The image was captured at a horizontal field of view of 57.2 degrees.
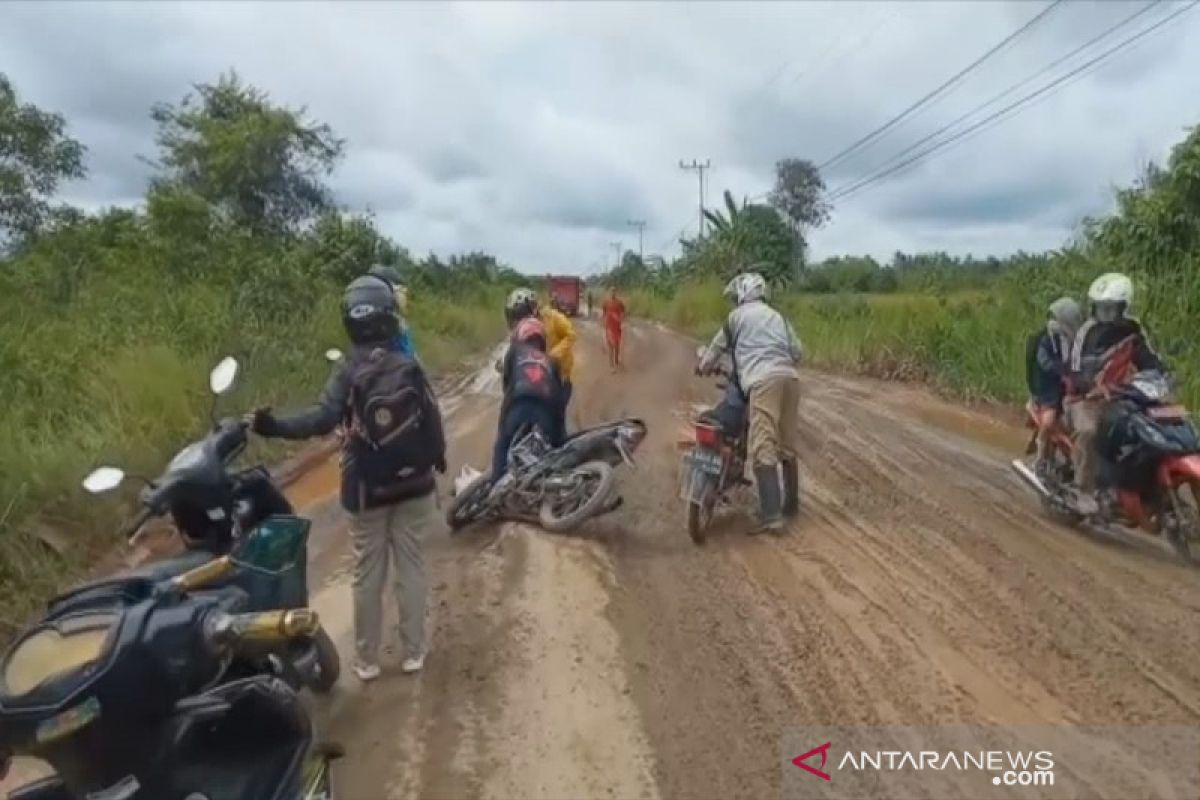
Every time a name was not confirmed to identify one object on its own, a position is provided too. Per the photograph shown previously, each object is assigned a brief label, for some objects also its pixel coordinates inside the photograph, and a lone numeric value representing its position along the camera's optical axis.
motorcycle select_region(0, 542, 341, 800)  2.45
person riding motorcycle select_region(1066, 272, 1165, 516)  7.32
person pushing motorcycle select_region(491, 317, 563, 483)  8.13
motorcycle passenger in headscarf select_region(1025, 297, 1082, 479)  8.12
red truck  53.19
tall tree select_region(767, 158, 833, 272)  56.34
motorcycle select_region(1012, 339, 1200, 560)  6.66
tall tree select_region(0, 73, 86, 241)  18.56
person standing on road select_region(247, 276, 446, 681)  5.16
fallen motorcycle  7.64
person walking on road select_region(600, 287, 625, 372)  23.09
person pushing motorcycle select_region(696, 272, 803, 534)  7.59
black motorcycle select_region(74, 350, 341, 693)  4.07
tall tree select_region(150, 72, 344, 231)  27.20
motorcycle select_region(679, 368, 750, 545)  7.54
